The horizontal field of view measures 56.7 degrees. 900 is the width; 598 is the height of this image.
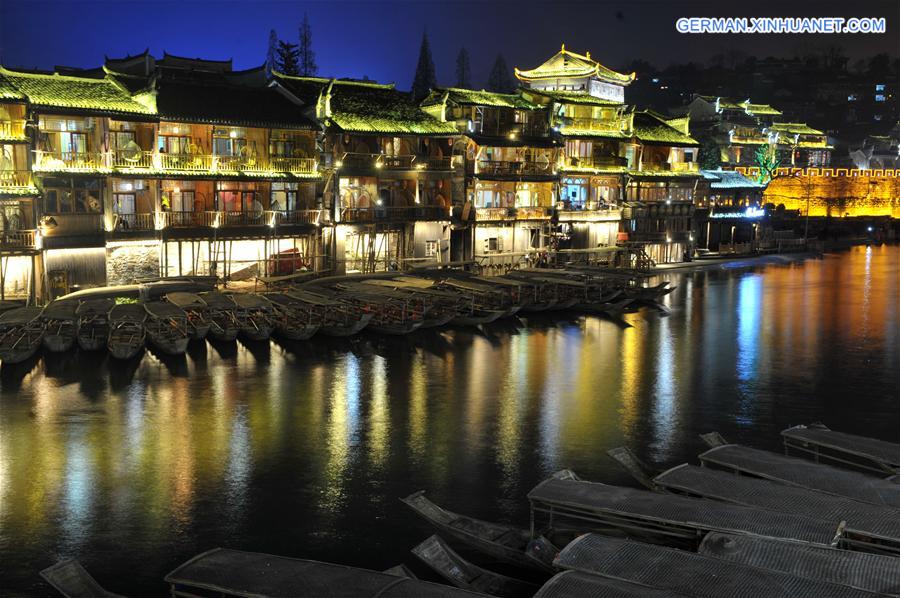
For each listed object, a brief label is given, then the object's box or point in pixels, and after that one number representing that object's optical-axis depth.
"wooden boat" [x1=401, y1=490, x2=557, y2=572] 17.52
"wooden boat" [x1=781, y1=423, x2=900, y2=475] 22.58
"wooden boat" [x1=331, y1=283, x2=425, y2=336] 46.25
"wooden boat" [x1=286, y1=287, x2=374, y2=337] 44.84
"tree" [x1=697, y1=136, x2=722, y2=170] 111.25
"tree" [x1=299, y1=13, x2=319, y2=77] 116.50
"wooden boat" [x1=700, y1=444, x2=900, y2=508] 19.00
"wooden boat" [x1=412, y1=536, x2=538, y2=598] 16.75
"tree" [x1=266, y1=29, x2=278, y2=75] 113.19
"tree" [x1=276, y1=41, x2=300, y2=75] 104.31
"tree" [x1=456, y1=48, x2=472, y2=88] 143.62
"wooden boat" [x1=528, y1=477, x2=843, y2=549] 16.73
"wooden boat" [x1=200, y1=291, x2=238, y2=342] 42.69
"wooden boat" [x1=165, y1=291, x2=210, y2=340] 42.09
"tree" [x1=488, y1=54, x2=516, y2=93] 154.91
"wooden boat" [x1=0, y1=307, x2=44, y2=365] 37.00
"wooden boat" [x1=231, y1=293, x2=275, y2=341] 42.97
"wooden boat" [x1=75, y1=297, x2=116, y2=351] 39.56
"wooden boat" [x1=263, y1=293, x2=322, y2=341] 43.53
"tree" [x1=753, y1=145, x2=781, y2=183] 116.19
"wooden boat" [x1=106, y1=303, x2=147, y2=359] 38.50
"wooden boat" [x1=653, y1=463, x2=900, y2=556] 16.56
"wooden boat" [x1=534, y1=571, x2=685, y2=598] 13.98
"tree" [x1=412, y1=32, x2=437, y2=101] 127.19
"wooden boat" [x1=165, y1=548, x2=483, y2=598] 14.52
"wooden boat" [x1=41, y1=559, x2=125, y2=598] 16.02
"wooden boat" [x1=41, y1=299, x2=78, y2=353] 39.16
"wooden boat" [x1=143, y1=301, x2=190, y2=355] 39.44
